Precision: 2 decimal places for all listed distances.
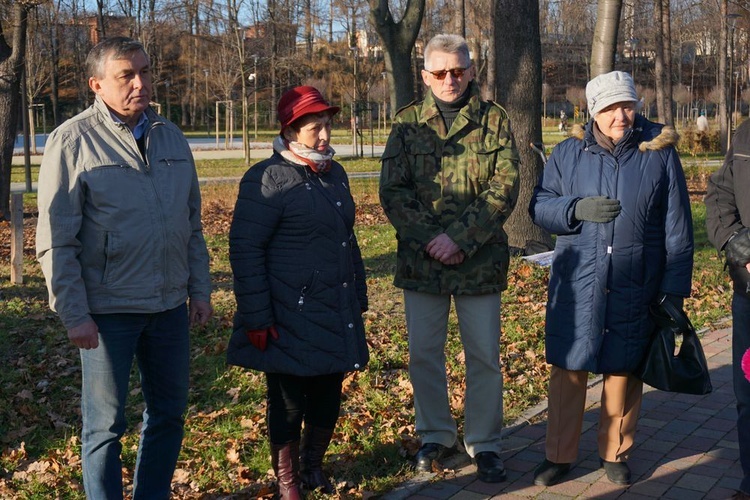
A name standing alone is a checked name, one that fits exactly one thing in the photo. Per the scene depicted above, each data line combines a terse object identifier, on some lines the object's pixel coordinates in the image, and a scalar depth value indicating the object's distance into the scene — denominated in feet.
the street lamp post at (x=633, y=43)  132.89
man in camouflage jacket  14.99
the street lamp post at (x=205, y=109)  164.08
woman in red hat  13.44
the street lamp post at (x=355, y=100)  115.72
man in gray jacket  11.43
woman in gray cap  14.37
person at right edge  13.41
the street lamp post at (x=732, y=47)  94.01
